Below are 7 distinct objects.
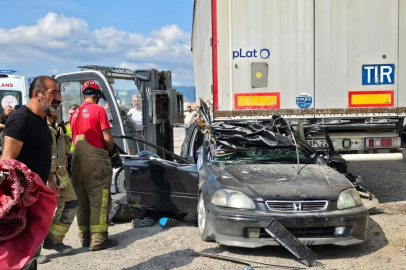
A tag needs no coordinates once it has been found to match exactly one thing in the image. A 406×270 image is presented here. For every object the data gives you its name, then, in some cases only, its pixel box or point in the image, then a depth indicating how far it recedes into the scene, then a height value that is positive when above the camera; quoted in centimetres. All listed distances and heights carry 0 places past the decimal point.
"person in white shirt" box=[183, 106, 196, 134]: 1496 -52
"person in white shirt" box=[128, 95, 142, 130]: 826 -18
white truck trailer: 655 +52
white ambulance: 1203 +43
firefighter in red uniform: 491 -63
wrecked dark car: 447 -100
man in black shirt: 329 -20
